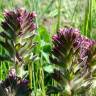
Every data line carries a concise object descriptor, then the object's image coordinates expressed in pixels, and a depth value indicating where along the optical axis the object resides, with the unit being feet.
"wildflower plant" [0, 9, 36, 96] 1.06
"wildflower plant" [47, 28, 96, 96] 0.95
